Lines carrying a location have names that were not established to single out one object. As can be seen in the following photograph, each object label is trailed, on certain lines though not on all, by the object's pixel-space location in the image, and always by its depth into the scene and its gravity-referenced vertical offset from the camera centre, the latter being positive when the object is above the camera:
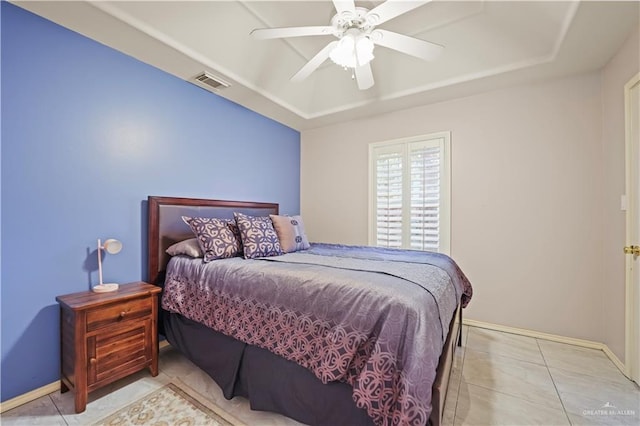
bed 1.17 -0.67
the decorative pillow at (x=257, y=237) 2.30 -0.23
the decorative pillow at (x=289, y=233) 2.68 -0.22
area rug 1.56 -1.22
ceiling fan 1.65 +1.22
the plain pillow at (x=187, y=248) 2.24 -0.31
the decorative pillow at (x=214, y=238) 2.19 -0.22
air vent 2.57 +1.30
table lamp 1.94 -0.31
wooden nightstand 1.64 -0.83
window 3.12 +0.24
